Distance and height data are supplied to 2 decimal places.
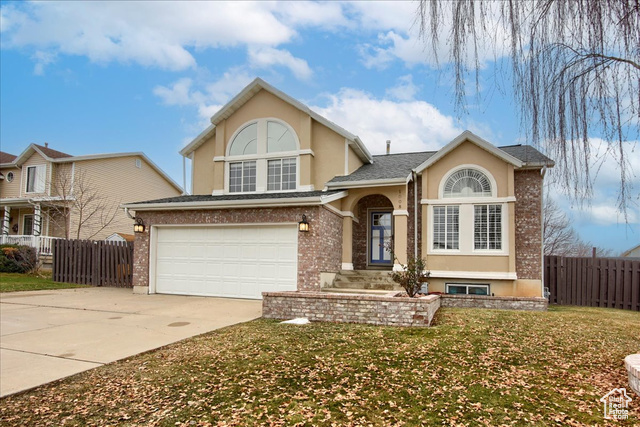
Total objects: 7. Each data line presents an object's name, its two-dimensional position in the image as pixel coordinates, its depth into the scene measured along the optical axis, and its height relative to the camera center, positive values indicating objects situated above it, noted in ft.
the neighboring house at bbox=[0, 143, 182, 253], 76.89 +7.38
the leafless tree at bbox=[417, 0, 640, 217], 12.41 +5.72
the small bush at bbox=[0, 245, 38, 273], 65.41 -5.01
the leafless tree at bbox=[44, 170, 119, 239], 76.28 +4.86
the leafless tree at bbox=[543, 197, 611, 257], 90.53 +0.12
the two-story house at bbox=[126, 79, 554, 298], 40.57 +1.47
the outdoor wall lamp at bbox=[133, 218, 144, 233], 45.55 +0.50
